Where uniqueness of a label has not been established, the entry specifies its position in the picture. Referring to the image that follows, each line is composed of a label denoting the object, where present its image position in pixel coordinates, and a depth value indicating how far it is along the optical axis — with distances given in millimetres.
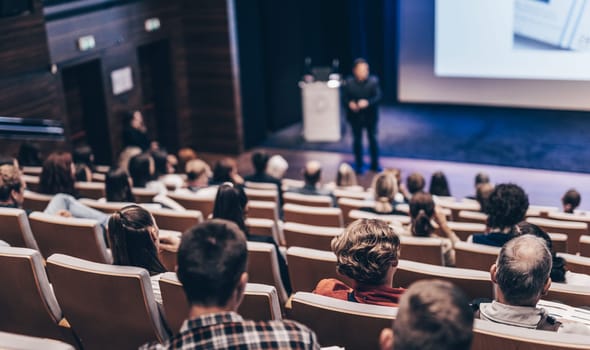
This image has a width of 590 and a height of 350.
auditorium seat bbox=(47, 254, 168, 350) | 2773
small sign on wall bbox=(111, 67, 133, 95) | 8422
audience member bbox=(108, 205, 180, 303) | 3004
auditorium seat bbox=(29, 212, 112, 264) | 3645
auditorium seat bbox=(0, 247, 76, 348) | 2967
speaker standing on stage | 8445
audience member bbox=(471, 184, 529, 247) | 3840
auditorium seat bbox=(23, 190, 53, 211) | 4832
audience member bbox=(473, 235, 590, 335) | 2447
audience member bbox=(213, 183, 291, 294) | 3830
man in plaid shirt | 1856
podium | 9656
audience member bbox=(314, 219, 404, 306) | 2639
